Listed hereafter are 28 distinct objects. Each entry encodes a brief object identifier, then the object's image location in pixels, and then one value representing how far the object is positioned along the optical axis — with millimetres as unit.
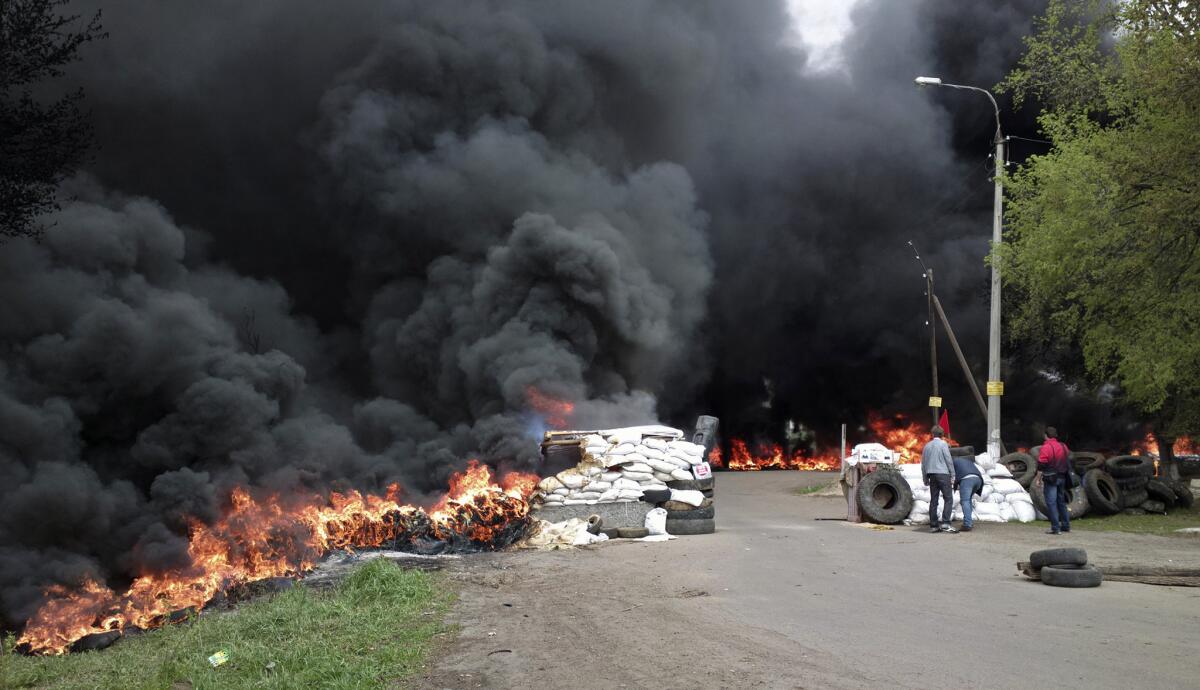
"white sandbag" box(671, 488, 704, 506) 13234
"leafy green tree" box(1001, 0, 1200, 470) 12602
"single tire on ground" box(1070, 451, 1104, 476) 16562
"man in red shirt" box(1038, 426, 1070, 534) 12812
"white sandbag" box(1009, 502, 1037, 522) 14870
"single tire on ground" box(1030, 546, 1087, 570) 7953
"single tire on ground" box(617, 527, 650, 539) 12867
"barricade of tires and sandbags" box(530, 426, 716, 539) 13047
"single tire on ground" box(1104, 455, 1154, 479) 15938
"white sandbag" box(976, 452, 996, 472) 15727
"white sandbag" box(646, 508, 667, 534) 12938
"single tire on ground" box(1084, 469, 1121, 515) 15211
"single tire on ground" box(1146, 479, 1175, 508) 15820
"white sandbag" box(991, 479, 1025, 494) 15172
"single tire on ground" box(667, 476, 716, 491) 13453
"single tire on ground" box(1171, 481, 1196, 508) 16203
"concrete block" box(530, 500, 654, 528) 13008
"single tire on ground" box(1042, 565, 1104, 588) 7770
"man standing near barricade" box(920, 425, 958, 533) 13273
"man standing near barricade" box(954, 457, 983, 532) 13555
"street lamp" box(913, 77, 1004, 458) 17516
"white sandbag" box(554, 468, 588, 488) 13250
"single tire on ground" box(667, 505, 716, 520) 13164
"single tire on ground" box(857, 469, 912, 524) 14414
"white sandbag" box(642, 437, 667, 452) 13872
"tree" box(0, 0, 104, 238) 16484
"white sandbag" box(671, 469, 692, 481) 13461
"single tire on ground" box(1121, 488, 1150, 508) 15633
